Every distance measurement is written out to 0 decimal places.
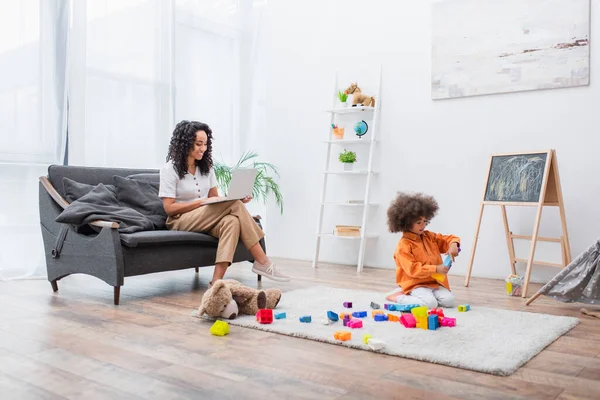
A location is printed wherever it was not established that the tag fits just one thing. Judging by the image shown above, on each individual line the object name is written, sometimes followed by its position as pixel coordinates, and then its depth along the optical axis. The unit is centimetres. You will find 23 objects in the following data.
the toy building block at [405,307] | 279
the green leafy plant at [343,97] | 481
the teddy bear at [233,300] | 256
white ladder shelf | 461
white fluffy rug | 197
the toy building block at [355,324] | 245
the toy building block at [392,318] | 259
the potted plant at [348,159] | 478
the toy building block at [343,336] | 222
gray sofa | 301
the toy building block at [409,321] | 244
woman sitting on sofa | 341
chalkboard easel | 356
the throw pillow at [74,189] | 337
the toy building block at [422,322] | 241
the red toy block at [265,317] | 254
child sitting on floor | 291
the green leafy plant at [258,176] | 503
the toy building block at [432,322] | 239
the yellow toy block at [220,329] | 235
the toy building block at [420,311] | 242
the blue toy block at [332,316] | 254
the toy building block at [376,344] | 208
